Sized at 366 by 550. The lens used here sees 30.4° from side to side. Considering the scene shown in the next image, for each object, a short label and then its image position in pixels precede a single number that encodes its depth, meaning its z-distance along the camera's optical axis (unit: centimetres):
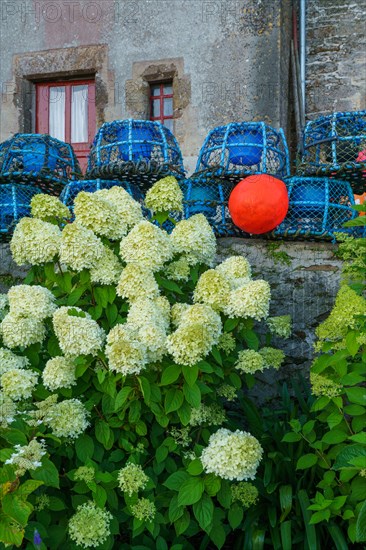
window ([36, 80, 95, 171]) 704
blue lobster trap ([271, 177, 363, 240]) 412
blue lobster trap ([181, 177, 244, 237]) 420
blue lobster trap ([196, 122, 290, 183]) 425
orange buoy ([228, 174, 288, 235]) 386
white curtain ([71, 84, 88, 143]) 705
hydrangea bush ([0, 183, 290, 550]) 231
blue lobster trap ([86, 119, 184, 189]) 417
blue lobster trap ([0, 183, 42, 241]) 435
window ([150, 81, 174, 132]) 673
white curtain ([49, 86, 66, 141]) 711
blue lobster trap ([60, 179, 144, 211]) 414
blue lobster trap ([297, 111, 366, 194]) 420
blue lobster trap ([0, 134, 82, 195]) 444
